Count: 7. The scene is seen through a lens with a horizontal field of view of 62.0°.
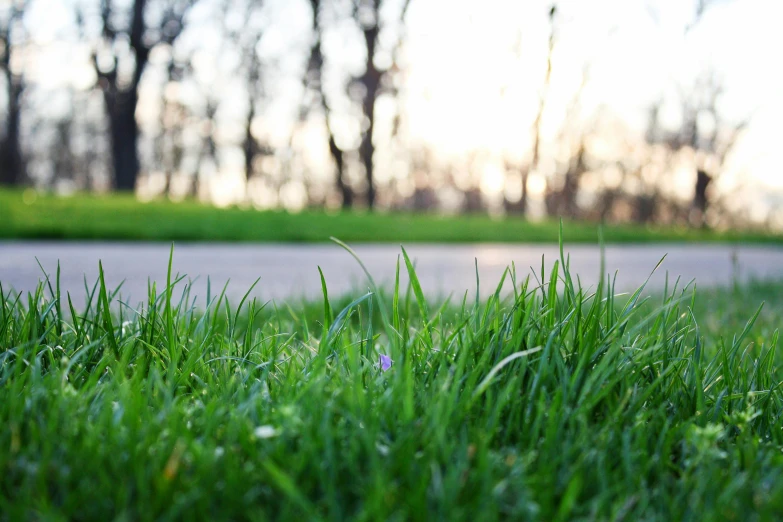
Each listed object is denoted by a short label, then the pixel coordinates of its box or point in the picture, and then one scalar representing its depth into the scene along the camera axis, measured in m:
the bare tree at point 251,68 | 22.97
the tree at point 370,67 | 22.02
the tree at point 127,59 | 20.98
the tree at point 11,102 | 22.50
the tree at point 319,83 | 21.95
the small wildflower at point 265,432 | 1.08
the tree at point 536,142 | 20.70
